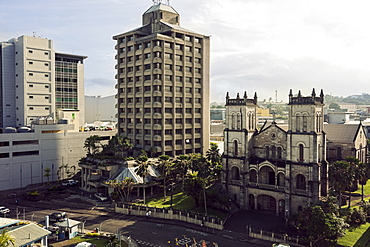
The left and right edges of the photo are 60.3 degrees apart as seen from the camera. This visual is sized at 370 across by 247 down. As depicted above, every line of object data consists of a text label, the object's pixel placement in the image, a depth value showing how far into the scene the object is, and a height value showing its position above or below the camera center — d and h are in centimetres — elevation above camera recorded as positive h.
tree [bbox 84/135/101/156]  10665 -650
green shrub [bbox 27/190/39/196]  8994 -2016
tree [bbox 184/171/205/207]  7462 -1557
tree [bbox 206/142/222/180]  8947 -1020
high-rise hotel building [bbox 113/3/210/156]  10938 +1316
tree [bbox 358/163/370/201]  6878 -1158
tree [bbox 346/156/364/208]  6569 -1056
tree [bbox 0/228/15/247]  3942 -1473
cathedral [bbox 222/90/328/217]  6944 -878
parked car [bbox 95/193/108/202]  8619 -2075
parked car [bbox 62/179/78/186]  10608 -2051
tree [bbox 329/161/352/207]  6544 -1158
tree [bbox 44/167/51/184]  10580 -1745
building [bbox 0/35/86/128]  12575 +1675
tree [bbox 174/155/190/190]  7856 -1128
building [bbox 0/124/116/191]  10212 -1111
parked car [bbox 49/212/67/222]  6969 -2085
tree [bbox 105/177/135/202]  8044 -1679
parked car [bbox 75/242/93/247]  5214 -2019
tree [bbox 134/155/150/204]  7998 -1227
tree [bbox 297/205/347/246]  5234 -1778
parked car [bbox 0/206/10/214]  7646 -2133
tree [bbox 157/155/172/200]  7912 -1143
